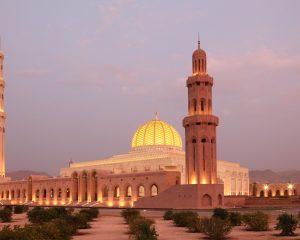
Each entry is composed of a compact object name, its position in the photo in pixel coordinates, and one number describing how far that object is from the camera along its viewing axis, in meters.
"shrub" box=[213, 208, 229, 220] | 23.55
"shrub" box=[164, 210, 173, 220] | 26.58
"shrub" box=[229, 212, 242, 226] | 21.86
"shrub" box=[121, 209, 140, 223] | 25.35
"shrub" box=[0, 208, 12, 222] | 26.11
